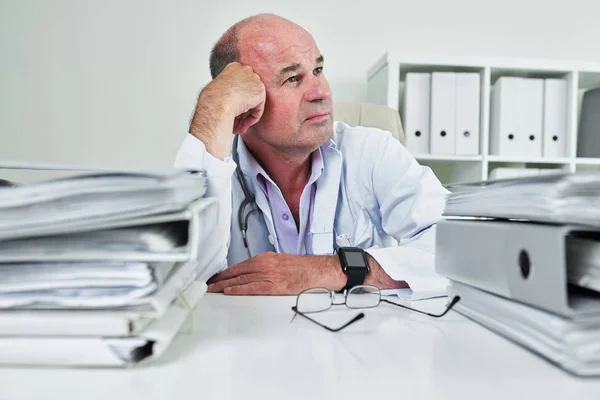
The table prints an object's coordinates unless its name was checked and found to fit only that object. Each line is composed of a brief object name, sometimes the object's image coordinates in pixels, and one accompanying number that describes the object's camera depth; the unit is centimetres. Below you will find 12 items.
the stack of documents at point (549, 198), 38
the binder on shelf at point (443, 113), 219
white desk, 35
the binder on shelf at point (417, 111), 220
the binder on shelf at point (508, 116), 220
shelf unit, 218
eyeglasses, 60
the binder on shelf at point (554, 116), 223
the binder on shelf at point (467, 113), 219
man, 135
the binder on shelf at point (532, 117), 222
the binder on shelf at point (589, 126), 231
